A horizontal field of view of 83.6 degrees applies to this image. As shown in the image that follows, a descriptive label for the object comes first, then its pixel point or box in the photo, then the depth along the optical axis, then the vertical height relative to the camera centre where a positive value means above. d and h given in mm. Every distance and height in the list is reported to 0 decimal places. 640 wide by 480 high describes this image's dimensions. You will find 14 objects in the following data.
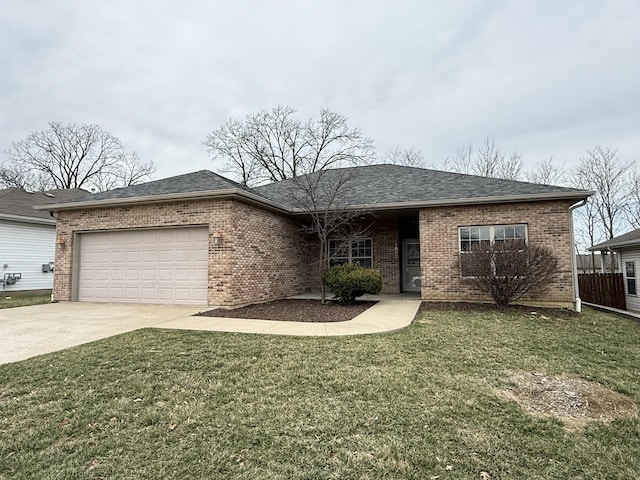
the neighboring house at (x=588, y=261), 30384 -123
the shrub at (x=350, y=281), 9594 -485
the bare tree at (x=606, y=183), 21922 +4791
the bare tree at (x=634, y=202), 21364 +3496
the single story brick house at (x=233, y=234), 9414 +865
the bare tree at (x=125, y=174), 31516 +8278
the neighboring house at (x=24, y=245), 14039 +972
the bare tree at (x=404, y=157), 26250 +7826
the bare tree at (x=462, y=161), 25406 +7311
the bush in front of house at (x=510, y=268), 8766 -176
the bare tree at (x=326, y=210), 10297 +1661
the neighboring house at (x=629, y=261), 12789 -71
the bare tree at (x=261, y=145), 25547 +8815
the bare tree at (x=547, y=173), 23250 +5753
